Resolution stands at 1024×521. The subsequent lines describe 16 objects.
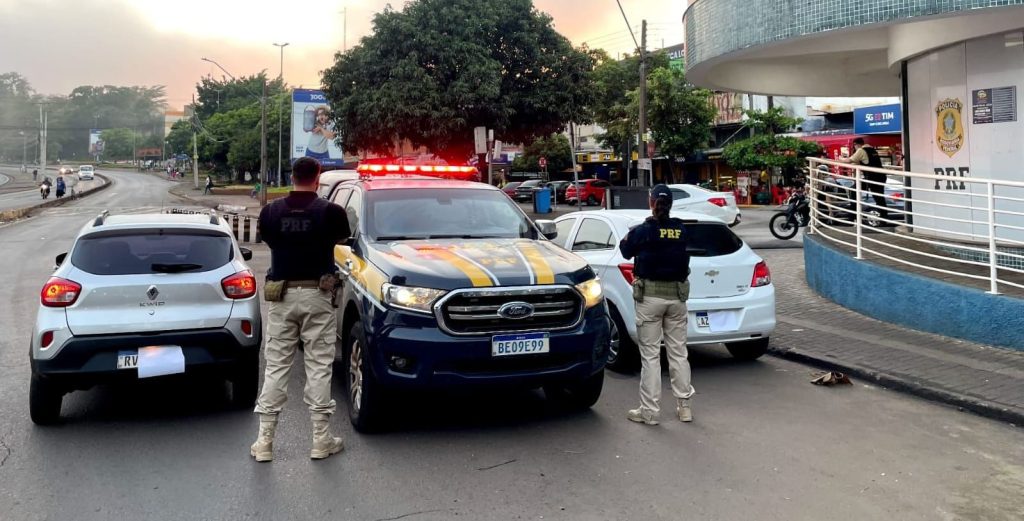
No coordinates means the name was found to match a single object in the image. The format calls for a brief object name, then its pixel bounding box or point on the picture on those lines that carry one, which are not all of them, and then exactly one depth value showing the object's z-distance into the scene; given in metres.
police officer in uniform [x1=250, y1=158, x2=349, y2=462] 4.76
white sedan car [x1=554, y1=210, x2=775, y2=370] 6.95
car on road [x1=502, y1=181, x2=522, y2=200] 44.03
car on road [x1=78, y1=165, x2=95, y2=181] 77.62
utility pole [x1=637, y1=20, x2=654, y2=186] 24.17
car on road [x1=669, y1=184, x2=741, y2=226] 20.66
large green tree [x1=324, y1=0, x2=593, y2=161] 24.33
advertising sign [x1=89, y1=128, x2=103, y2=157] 130.00
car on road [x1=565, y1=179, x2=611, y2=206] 41.53
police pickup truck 4.80
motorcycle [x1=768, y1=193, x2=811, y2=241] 18.00
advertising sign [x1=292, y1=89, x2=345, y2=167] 51.00
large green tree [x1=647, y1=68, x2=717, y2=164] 38.09
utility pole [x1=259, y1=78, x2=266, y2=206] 39.11
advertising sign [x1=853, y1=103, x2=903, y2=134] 32.44
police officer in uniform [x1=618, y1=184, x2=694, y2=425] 5.54
